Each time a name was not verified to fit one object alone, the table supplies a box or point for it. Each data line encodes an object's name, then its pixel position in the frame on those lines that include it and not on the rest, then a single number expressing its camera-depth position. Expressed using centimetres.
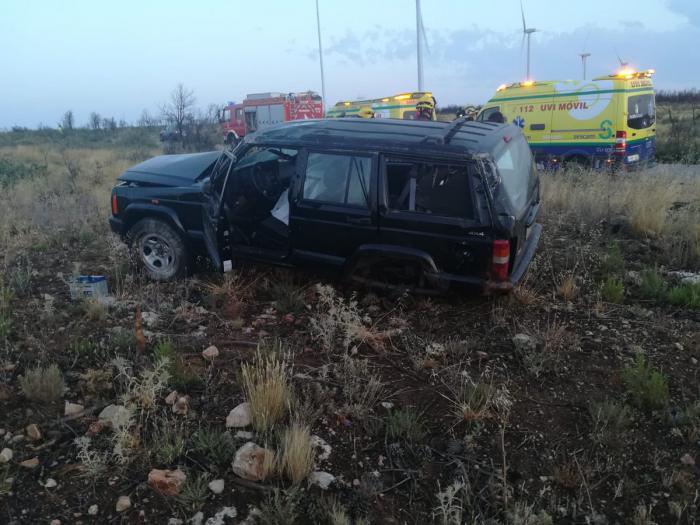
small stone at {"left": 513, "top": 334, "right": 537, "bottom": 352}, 425
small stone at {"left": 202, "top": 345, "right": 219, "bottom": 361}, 423
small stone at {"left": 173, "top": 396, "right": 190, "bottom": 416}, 351
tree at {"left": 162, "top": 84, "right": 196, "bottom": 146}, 2798
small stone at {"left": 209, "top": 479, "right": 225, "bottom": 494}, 290
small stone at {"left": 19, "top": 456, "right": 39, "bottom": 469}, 307
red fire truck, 2936
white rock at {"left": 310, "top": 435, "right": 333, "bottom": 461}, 318
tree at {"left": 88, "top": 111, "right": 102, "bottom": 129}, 4416
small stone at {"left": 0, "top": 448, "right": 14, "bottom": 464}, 309
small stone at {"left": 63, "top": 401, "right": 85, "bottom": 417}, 351
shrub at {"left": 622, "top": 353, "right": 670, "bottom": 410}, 354
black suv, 447
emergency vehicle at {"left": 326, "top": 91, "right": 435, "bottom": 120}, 2108
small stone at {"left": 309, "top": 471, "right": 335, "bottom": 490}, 295
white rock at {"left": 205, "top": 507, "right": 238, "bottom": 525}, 271
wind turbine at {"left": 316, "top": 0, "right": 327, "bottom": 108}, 3547
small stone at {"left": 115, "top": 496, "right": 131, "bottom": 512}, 276
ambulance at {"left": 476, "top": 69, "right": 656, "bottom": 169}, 1316
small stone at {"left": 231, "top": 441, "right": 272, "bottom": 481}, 296
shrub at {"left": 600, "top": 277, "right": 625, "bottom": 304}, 525
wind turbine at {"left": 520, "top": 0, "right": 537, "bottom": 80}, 3148
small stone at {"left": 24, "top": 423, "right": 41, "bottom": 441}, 330
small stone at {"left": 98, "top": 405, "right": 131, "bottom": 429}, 315
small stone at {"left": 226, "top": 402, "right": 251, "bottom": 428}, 341
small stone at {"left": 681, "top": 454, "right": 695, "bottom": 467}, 308
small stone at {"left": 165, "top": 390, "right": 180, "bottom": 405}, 360
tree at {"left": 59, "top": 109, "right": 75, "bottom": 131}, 4191
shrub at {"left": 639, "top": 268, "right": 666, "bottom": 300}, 533
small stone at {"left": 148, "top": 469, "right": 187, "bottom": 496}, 285
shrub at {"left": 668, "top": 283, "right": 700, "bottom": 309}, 504
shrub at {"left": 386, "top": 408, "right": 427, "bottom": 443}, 331
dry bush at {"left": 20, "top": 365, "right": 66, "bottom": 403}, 361
